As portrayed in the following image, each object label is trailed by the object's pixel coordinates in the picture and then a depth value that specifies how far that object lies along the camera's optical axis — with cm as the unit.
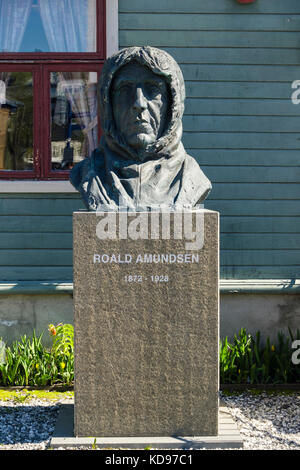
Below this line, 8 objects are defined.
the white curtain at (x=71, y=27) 645
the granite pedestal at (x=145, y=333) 415
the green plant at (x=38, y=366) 572
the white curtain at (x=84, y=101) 650
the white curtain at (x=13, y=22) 643
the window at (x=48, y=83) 643
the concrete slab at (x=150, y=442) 416
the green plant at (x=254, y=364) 582
